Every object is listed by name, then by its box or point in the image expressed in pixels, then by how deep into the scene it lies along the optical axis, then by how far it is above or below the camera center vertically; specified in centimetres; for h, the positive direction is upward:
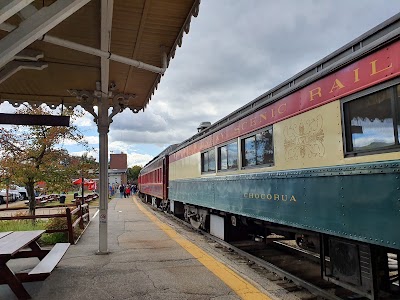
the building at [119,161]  9969 +703
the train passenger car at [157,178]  1673 +46
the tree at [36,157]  1059 +94
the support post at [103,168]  712 +38
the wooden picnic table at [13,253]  432 -94
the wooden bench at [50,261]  445 -95
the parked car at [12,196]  3016 -56
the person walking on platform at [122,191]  4131 -44
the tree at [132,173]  9269 +345
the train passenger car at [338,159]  343 +27
